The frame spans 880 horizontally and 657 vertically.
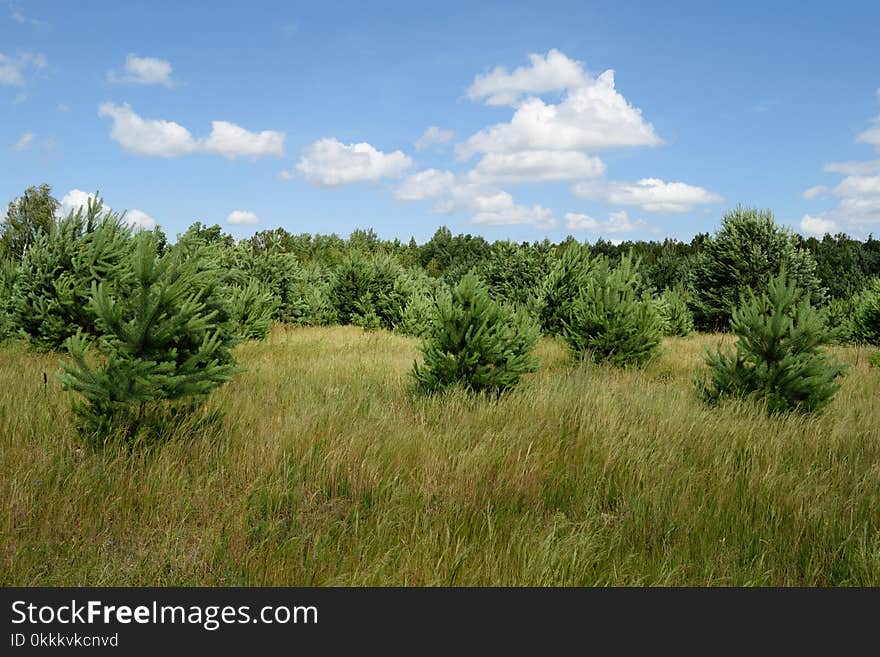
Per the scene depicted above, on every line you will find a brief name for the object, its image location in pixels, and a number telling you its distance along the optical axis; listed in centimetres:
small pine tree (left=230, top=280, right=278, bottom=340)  1417
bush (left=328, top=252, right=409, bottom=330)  2186
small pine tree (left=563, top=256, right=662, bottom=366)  1109
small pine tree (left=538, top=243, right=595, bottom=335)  1598
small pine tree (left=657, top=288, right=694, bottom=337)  2144
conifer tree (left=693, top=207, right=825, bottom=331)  2695
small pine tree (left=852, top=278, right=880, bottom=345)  1728
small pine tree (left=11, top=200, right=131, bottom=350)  951
